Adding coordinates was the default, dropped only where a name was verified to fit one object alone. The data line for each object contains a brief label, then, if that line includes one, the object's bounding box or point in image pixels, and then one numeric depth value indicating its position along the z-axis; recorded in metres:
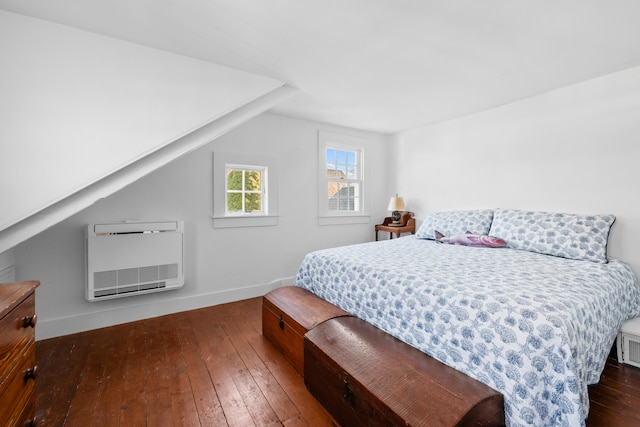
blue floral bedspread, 1.17
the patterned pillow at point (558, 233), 2.26
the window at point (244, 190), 3.16
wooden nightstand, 3.98
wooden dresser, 0.96
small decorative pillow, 2.71
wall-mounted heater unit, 2.46
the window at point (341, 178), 3.91
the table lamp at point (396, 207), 4.07
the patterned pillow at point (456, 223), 3.07
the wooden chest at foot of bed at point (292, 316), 1.92
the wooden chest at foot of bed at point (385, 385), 1.12
